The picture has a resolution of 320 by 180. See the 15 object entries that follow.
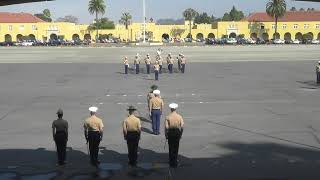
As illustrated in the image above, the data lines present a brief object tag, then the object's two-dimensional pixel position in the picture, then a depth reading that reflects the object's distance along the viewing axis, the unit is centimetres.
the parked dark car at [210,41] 10261
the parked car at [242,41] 10348
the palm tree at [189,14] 15968
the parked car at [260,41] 10458
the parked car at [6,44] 10519
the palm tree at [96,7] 14025
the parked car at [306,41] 10631
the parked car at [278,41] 10369
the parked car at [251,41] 10376
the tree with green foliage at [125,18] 16689
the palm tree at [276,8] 12075
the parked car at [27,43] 10312
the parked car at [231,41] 10311
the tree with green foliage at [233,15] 18162
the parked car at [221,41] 10312
